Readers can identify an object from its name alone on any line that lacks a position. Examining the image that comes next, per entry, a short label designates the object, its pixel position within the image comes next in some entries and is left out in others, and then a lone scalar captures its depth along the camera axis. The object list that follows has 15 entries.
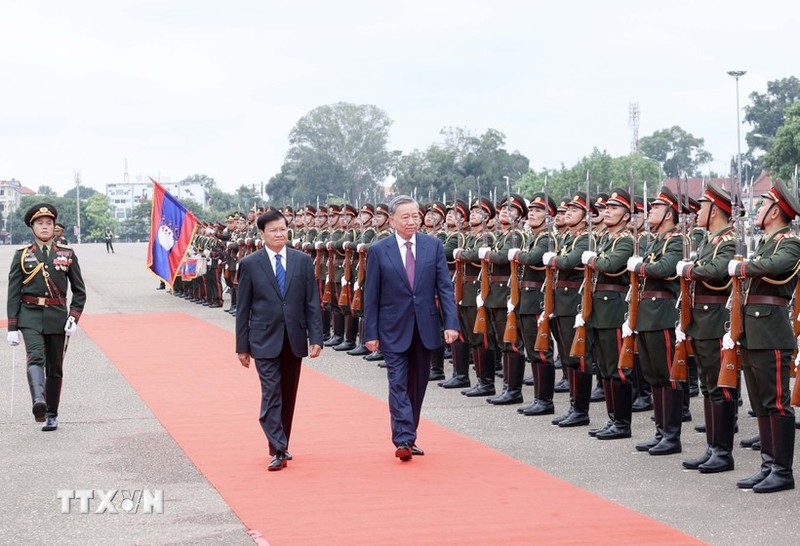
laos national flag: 25.56
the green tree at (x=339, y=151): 121.81
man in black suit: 8.49
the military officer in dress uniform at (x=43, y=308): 10.13
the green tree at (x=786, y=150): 50.44
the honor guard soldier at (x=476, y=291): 11.83
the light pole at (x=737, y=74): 52.06
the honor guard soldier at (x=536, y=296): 10.59
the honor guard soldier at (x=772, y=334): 7.48
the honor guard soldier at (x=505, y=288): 11.20
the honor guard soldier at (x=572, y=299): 10.02
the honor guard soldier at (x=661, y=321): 8.78
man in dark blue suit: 8.70
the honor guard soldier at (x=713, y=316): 8.08
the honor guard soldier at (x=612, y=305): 9.48
